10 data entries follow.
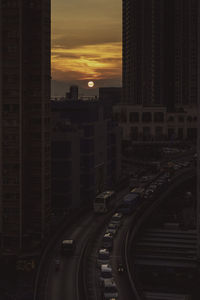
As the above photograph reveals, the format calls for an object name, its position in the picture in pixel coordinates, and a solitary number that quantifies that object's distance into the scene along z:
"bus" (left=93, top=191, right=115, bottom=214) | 111.69
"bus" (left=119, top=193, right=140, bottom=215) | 112.28
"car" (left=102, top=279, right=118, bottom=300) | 66.31
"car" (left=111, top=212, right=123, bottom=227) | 102.81
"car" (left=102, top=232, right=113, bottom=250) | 88.01
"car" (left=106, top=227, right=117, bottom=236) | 96.36
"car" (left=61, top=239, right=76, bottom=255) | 83.75
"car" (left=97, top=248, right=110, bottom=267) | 80.66
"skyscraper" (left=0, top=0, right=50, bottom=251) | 94.88
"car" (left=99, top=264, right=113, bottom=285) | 72.51
